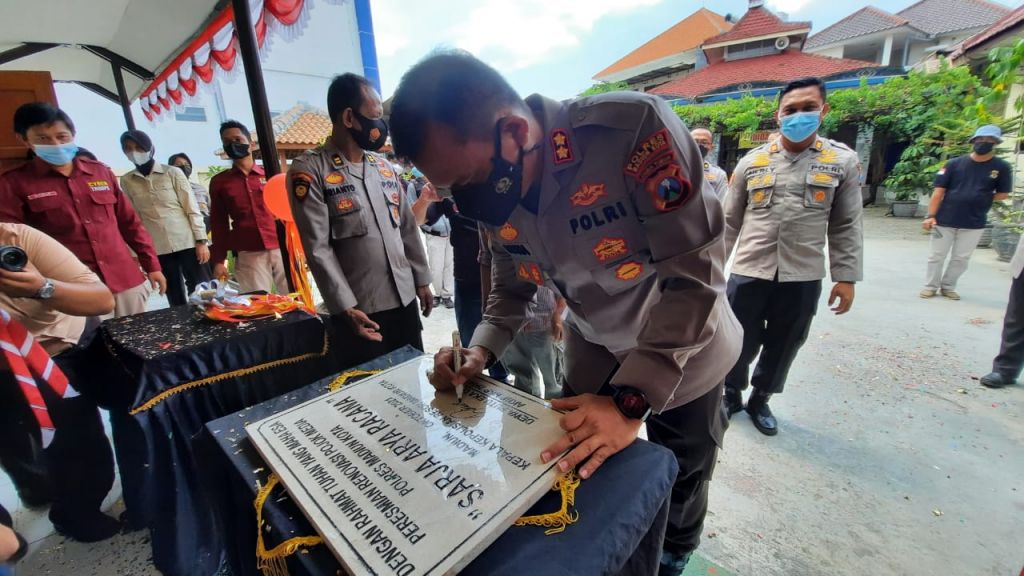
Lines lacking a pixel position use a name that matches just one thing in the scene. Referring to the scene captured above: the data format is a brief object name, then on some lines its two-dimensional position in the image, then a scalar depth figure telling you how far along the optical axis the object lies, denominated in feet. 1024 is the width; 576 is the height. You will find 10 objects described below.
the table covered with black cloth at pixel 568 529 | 2.03
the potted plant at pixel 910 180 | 31.76
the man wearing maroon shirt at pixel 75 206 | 7.53
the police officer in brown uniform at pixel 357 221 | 6.32
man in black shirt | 14.08
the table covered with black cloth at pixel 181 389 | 4.70
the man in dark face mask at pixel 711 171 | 9.69
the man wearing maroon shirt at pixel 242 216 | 11.04
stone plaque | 1.99
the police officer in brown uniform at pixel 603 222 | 2.76
